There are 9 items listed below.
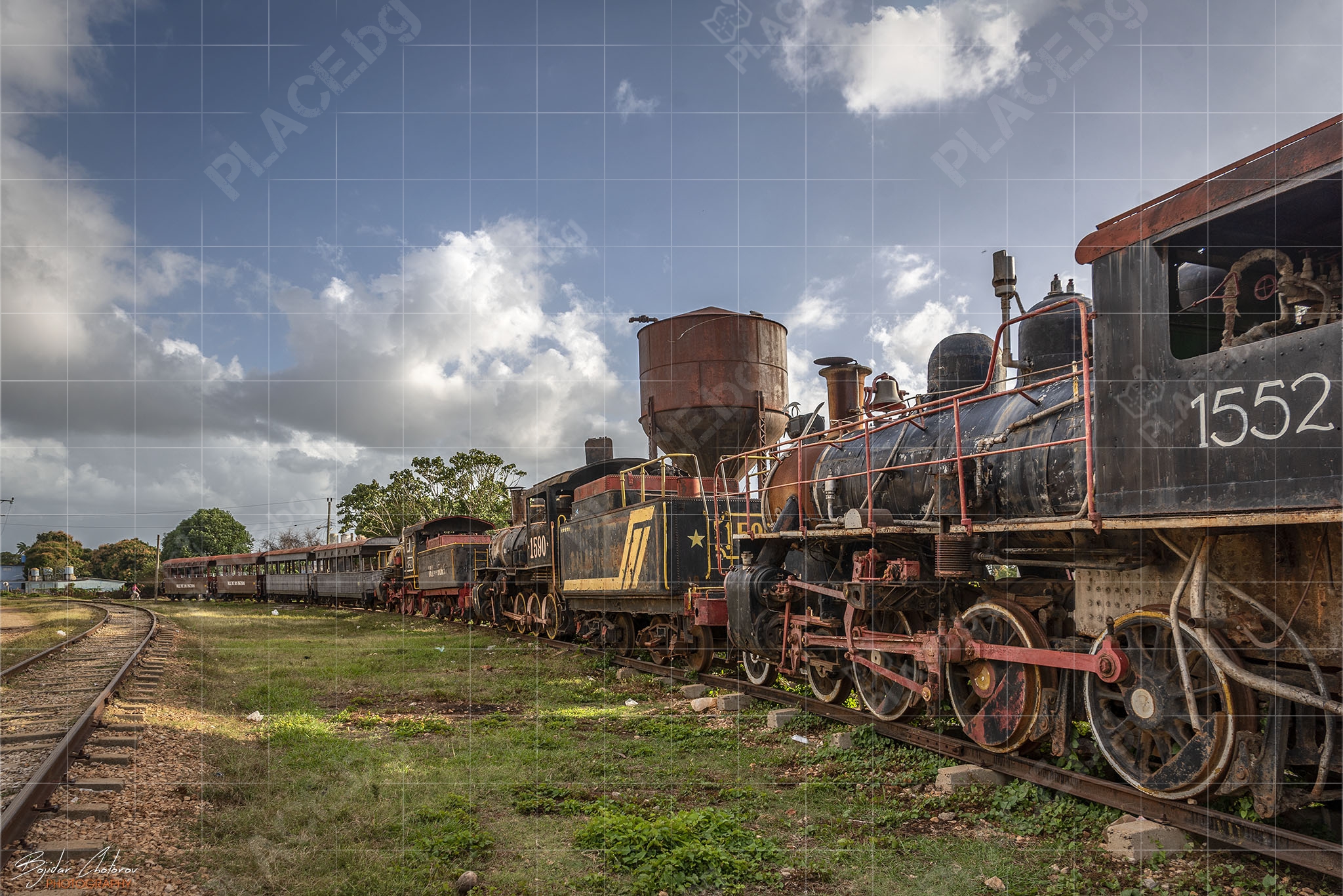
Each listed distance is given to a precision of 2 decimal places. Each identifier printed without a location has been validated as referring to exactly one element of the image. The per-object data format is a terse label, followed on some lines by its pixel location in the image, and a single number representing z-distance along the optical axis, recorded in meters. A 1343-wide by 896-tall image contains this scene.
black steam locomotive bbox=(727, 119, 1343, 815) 4.14
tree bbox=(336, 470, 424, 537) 51.56
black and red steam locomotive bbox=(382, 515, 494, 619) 25.00
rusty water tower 15.24
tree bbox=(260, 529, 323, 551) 89.06
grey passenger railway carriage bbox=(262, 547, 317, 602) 40.53
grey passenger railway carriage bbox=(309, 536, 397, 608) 35.94
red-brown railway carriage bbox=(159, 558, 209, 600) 53.31
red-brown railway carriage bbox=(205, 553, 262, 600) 46.56
